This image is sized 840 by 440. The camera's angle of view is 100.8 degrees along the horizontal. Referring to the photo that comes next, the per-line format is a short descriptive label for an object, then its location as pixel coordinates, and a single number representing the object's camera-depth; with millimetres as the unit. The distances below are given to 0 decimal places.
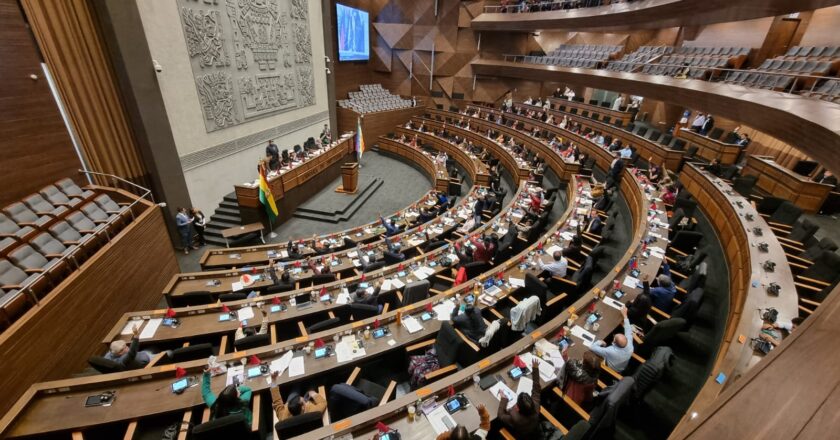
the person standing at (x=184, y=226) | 8062
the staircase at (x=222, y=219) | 9031
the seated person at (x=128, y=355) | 4016
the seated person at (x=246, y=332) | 4430
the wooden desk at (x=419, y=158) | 11662
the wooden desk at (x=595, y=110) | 13852
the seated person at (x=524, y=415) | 2918
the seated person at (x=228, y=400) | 3316
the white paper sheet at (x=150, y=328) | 4551
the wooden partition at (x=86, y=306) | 3840
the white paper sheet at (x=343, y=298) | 5309
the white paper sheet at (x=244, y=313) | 4920
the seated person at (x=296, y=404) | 3342
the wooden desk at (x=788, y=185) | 7047
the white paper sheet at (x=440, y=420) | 3115
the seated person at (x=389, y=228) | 8170
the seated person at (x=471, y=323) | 4410
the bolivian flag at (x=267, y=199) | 8094
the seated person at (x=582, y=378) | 3405
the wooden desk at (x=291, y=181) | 8797
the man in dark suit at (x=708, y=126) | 10547
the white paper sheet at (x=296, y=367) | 3877
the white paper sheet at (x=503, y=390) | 3410
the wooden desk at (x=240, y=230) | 8469
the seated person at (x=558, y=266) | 5641
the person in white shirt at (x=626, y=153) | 10539
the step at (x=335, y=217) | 10172
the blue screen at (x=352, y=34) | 16234
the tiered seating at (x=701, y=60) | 10773
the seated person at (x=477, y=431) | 2555
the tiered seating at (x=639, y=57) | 13711
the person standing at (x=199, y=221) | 8398
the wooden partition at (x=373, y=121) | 16531
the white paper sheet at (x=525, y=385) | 3529
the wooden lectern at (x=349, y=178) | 11423
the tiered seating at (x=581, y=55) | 16250
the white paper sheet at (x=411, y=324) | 4577
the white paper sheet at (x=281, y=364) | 3914
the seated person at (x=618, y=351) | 3762
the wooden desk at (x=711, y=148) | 9352
